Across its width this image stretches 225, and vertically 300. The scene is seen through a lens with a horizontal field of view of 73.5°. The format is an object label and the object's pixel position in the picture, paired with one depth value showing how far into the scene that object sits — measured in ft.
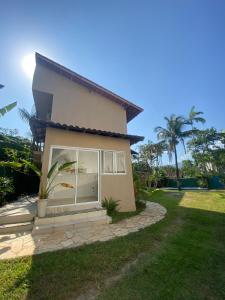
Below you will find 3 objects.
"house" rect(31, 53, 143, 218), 26.00
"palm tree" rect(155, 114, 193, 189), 83.20
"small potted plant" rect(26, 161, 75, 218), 21.29
